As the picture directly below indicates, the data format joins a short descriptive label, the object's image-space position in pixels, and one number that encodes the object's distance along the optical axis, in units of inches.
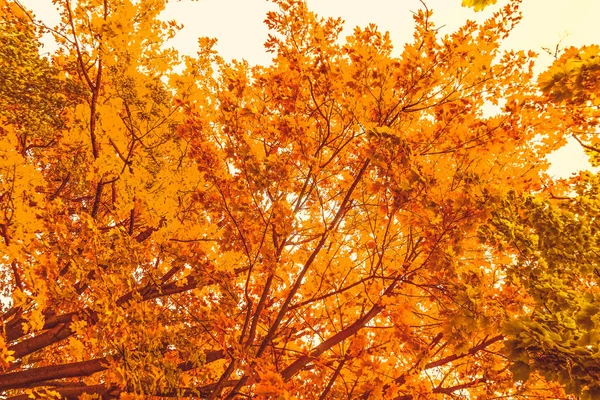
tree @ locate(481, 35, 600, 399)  83.7
